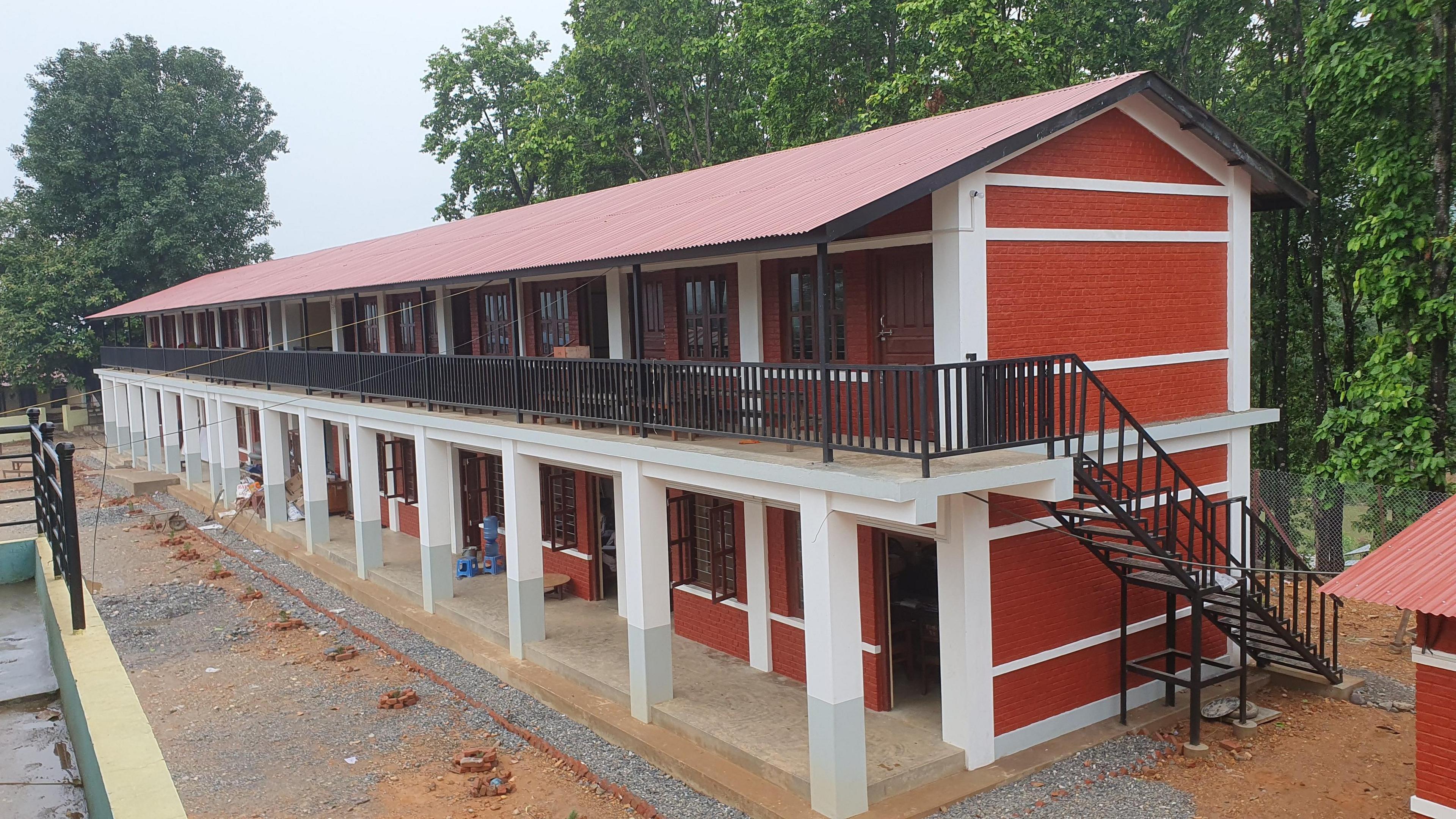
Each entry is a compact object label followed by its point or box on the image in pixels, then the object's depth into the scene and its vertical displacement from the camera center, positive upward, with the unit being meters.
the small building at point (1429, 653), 7.44 -2.49
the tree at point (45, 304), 42.06 +2.01
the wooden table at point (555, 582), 15.90 -3.72
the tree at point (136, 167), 44.56 +7.93
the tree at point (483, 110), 39.19 +8.55
